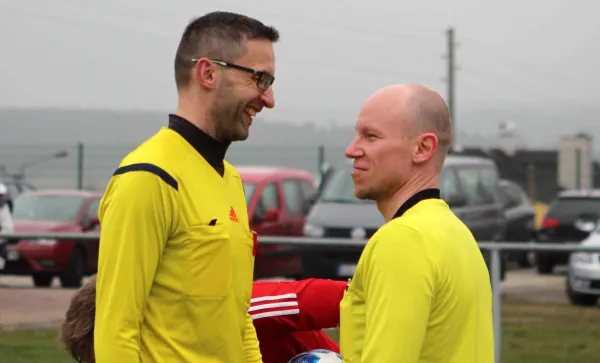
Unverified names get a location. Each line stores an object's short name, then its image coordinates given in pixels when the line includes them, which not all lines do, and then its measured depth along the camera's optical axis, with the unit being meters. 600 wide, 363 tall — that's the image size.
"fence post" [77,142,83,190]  28.62
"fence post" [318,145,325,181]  29.45
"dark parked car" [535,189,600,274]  22.39
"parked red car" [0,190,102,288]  18.89
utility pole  49.12
